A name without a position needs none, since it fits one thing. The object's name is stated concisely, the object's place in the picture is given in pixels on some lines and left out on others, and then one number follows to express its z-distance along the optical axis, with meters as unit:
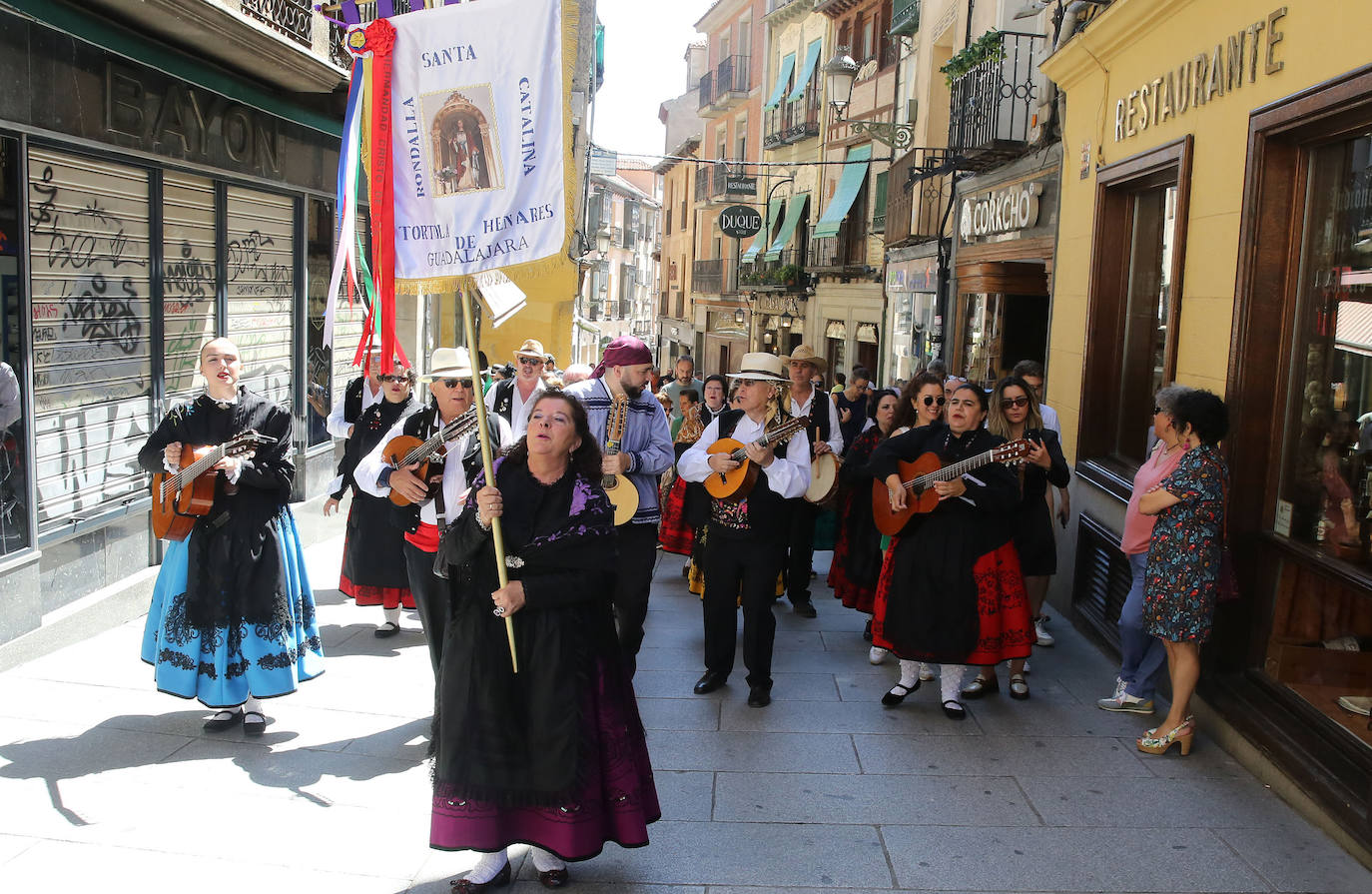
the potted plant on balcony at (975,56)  12.13
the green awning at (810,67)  29.39
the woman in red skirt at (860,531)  7.89
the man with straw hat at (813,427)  8.38
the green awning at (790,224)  30.12
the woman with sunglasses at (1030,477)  6.91
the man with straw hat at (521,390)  7.30
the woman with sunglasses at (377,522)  7.36
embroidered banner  4.25
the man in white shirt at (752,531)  6.38
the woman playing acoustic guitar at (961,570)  6.18
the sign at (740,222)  27.31
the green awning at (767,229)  33.72
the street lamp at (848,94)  18.14
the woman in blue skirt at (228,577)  5.57
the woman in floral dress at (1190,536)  5.48
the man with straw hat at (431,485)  5.46
